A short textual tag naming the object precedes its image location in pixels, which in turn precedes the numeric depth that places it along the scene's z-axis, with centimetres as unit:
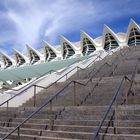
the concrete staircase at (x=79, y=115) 384
